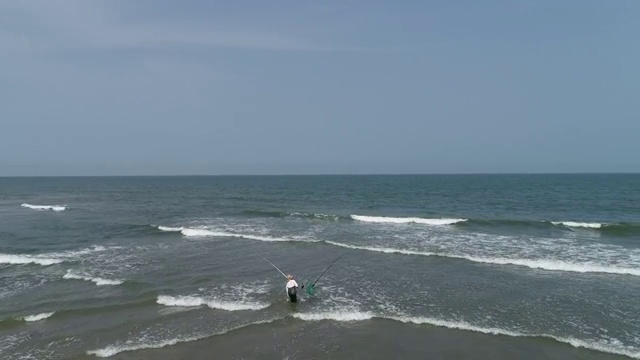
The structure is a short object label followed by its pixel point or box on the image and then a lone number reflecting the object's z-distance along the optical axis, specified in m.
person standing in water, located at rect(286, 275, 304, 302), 14.30
